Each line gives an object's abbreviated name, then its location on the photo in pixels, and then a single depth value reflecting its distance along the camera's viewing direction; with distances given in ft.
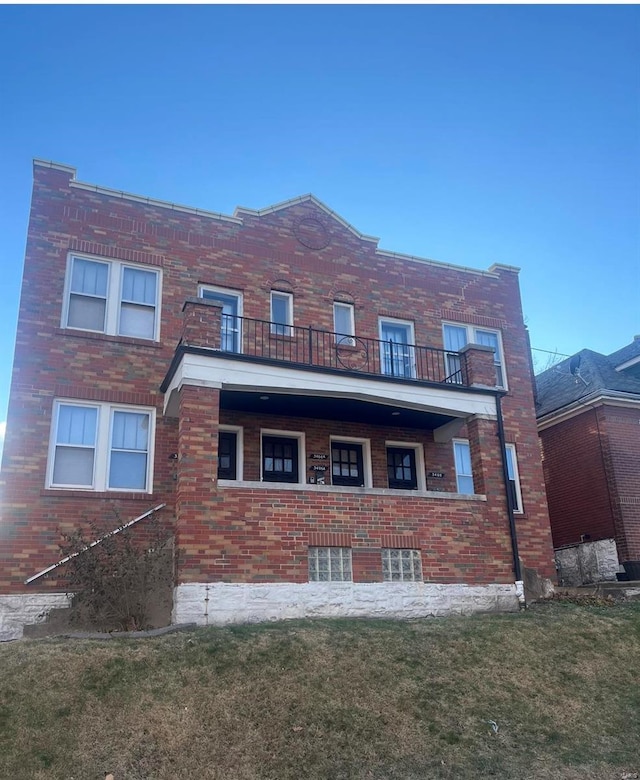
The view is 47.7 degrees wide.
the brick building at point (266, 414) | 36.11
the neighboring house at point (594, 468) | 54.85
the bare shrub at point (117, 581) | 33.37
